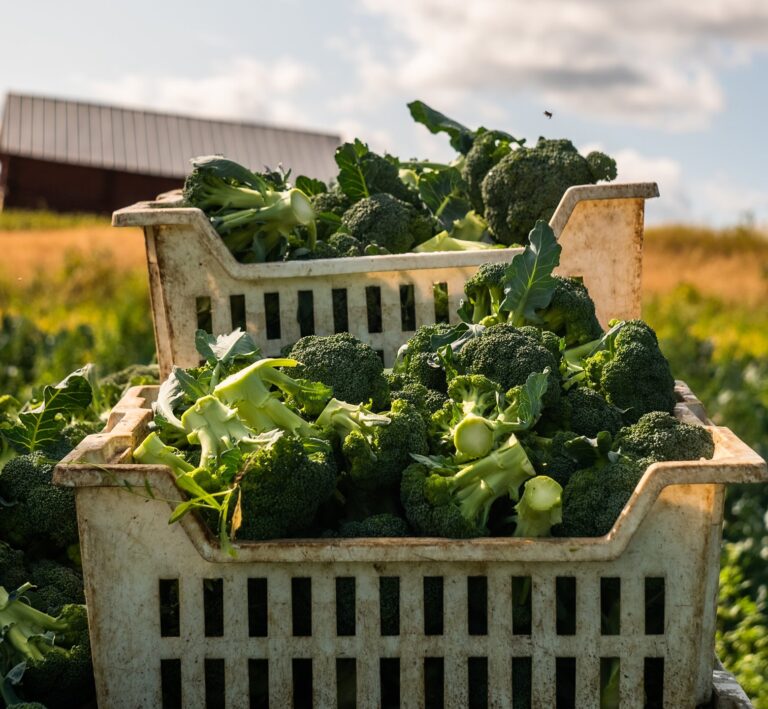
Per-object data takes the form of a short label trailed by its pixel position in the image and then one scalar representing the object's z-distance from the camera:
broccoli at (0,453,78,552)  2.43
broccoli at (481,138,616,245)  3.03
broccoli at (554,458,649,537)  2.03
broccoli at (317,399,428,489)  2.12
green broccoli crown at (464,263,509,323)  2.54
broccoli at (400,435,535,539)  2.01
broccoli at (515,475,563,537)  2.02
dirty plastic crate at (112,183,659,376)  2.75
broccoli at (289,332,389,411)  2.29
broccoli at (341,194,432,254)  2.99
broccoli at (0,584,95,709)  2.13
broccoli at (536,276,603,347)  2.54
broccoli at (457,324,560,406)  2.26
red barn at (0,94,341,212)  32.78
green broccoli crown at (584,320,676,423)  2.37
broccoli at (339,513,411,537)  2.04
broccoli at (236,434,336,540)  1.97
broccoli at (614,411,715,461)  2.15
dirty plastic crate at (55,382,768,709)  1.98
